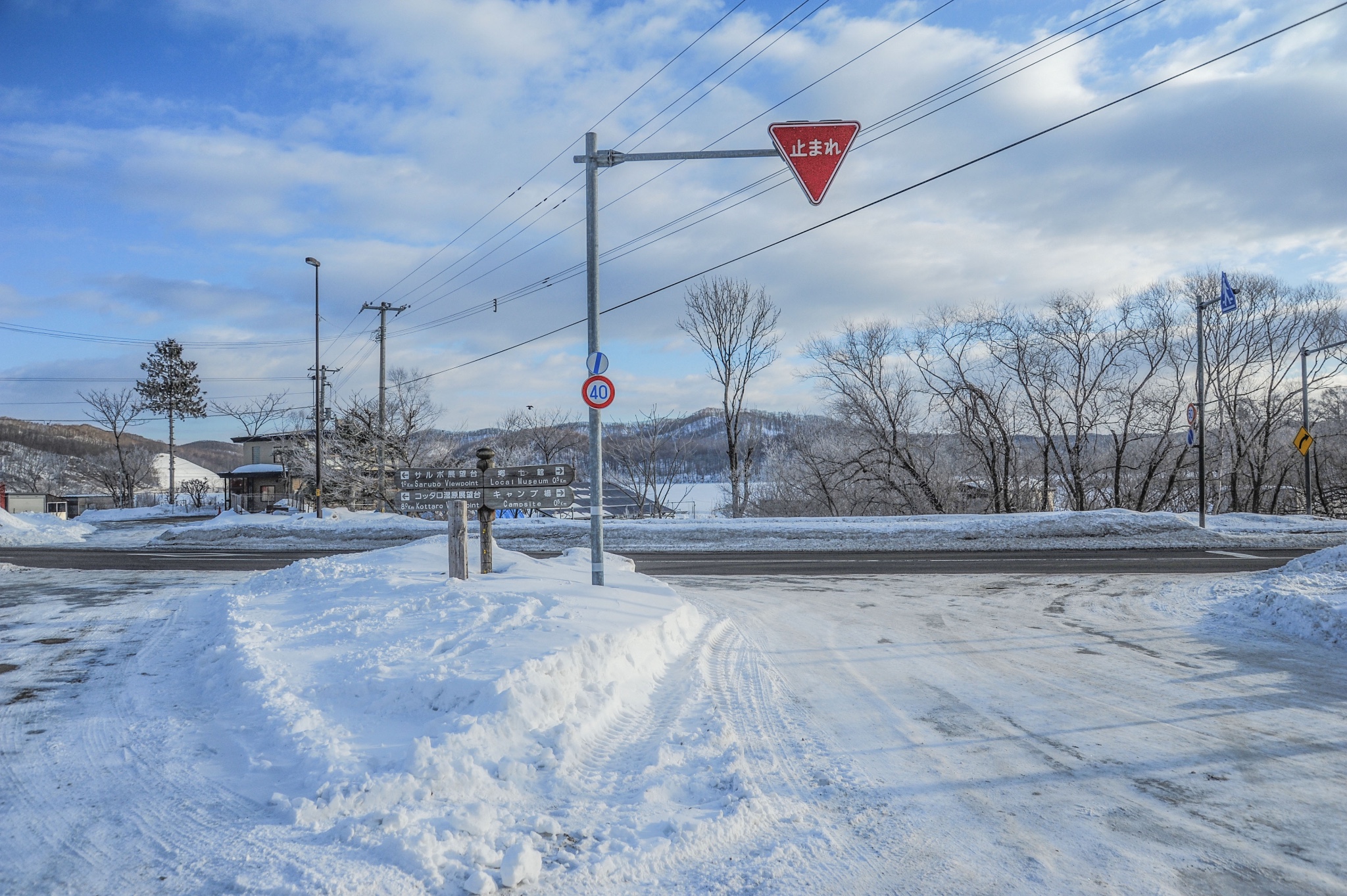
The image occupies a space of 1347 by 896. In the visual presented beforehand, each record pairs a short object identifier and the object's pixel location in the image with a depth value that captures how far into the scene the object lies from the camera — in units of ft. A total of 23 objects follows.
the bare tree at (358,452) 117.60
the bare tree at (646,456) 127.85
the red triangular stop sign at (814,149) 26.94
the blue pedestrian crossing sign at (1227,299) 59.26
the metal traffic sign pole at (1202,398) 59.77
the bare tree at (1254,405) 119.65
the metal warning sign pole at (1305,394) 87.04
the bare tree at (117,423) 188.75
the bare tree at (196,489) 173.87
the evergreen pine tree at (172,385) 202.49
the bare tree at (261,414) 201.16
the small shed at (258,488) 180.14
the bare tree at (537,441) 159.84
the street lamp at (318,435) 98.84
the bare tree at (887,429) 109.60
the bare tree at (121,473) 196.44
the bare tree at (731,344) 112.47
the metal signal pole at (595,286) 32.14
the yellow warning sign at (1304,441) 80.38
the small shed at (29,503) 145.59
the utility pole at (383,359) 106.52
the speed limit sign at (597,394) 32.04
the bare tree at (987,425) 107.14
